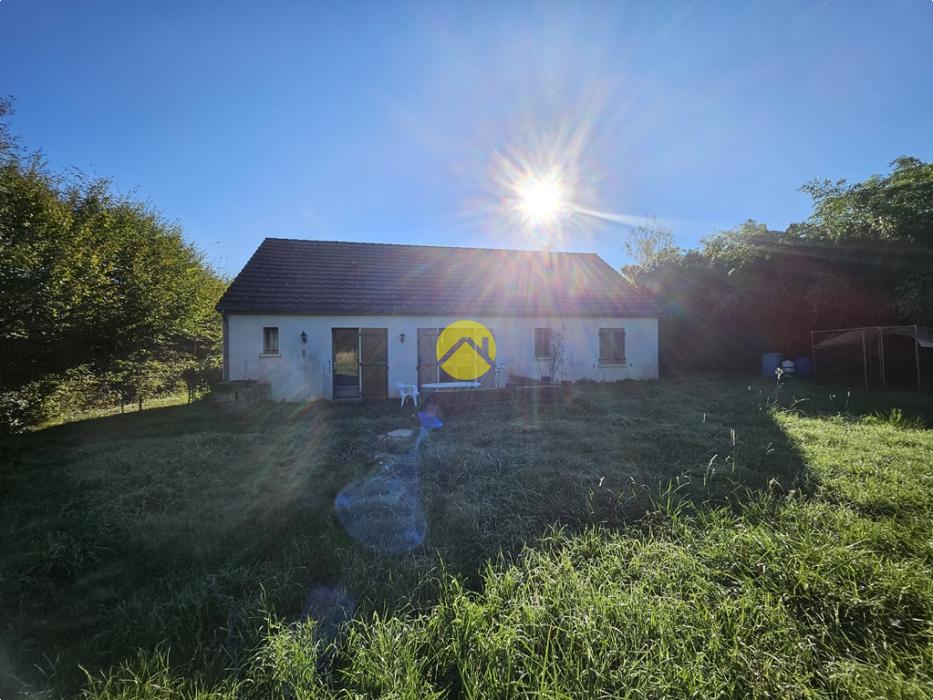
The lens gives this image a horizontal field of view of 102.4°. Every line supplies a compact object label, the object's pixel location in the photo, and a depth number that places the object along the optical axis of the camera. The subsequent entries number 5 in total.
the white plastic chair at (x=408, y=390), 10.18
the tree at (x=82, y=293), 7.29
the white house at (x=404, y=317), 11.35
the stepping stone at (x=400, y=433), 6.81
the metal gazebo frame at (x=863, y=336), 10.37
